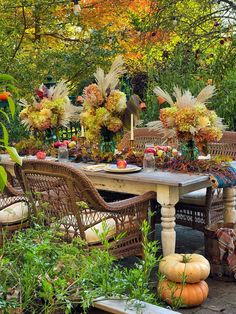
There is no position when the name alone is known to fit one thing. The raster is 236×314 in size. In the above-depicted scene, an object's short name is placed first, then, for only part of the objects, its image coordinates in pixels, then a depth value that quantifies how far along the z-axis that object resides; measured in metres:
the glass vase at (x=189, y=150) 3.47
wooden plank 1.56
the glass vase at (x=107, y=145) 3.94
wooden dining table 3.18
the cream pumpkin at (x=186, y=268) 2.93
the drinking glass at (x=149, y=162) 3.51
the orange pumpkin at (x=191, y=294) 2.94
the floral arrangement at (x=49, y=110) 4.32
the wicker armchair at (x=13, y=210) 3.55
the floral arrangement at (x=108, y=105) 3.77
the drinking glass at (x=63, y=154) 4.12
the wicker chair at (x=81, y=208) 2.93
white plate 3.45
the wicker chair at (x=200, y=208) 3.85
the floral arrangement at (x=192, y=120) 3.35
